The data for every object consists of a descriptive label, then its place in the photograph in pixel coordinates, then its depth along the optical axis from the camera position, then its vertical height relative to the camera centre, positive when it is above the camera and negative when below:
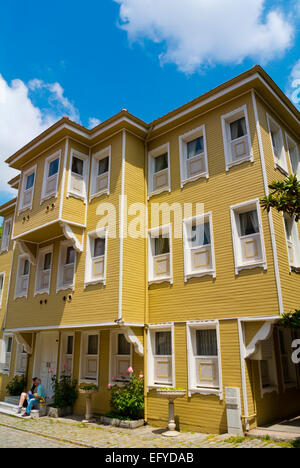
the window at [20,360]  18.11 +0.25
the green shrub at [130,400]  11.92 -1.11
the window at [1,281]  21.79 +4.87
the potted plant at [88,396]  12.70 -1.05
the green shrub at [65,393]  14.02 -1.04
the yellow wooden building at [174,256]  10.63 +3.63
